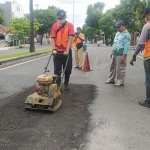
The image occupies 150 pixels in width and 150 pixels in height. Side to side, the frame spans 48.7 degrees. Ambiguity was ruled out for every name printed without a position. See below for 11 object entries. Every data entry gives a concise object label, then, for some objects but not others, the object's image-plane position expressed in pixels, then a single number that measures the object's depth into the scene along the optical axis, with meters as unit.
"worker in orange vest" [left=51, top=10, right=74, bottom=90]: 3.82
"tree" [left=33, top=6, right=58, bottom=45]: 38.49
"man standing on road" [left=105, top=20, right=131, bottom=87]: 4.48
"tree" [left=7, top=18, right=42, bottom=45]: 24.71
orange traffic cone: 6.96
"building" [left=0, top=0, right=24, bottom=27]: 39.38
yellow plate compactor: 2.94
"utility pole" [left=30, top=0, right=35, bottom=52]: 14.33
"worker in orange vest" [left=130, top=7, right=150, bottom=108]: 3.28
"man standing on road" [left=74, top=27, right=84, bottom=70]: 7.29
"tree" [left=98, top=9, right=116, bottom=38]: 37.62
